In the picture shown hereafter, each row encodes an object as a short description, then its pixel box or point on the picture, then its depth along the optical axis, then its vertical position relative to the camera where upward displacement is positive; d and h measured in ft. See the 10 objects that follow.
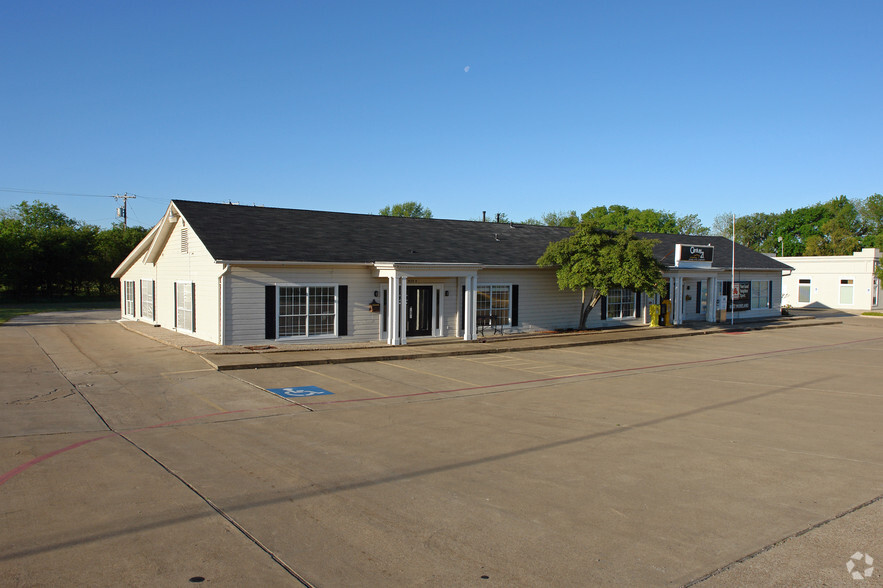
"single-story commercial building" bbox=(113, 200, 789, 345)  59.31 -0.07
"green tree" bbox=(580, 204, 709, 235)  261.24 +28.33
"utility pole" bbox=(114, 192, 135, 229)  196.29 +21.10
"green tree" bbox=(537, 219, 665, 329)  71.41 +2.44
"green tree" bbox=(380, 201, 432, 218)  340.80 +39.94
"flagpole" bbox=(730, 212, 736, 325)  95.41 -2.31
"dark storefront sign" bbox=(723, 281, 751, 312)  105.70 -2.39
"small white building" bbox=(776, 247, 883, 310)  136.87 +0.28
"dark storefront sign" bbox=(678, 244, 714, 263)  91.86 +4.60
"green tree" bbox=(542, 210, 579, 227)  309.01 +33.04
